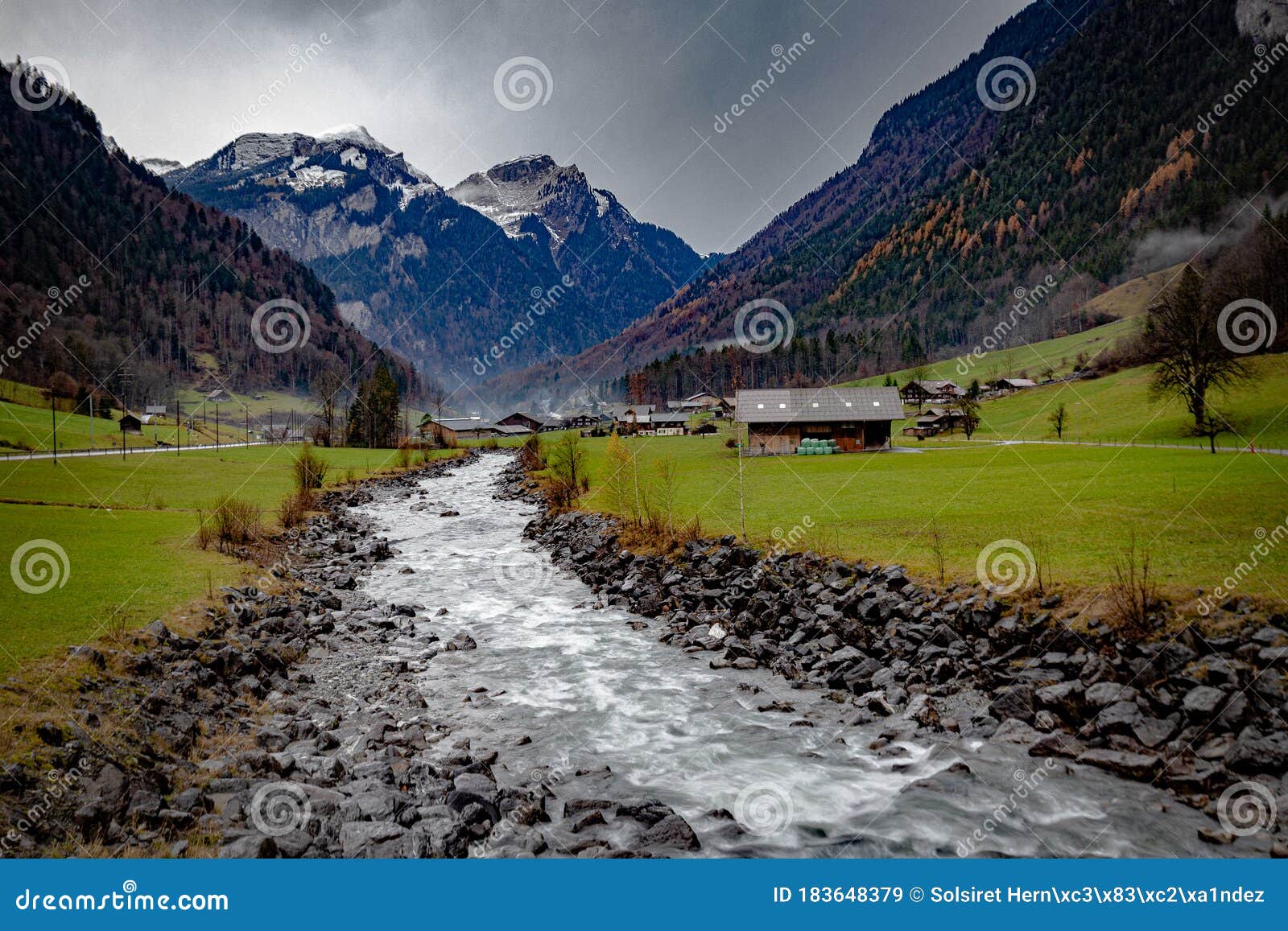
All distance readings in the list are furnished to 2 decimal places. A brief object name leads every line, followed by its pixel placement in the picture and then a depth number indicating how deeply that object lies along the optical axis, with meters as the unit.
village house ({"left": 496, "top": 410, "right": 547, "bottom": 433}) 182.00
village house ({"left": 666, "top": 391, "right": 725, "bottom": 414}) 169.75
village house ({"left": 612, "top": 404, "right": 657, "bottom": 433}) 146.49
